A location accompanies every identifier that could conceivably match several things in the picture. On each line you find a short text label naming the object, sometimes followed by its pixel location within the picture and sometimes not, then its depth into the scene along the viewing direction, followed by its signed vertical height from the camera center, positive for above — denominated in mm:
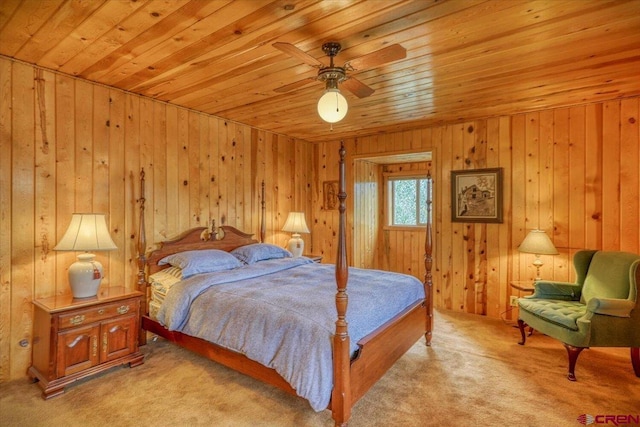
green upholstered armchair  2566 -832
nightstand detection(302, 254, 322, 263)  4448 -644
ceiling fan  1906 +928
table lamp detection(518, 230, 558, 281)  3394 -341
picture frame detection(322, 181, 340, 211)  5422 +287
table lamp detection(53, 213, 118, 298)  2568 -275
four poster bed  1955 -764
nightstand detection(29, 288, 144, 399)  2375 -982
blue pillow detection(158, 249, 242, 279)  3113 -499
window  5723 +214
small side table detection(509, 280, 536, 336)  3484 -806
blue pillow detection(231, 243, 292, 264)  3846 -496
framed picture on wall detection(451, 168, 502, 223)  4074 +223
